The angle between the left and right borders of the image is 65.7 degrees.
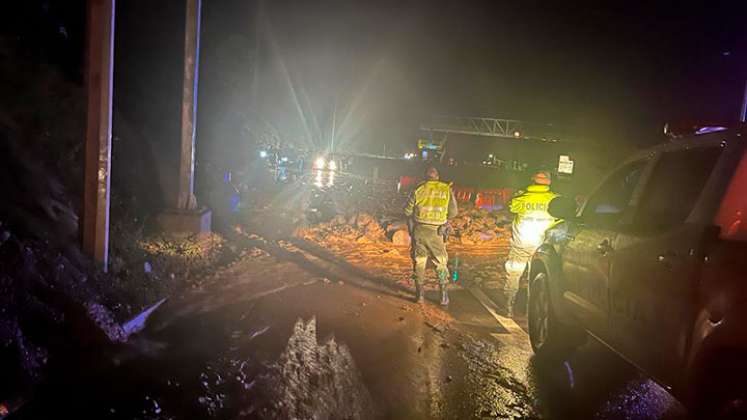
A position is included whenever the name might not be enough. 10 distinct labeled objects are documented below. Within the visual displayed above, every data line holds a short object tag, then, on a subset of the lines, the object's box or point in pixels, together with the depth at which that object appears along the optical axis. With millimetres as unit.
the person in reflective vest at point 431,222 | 7570
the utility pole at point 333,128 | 58988
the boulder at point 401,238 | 12291
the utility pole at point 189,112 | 9312
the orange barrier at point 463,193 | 19547
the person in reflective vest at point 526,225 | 7270
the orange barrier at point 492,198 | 18562
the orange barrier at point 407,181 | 22522
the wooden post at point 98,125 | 5883
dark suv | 2688
